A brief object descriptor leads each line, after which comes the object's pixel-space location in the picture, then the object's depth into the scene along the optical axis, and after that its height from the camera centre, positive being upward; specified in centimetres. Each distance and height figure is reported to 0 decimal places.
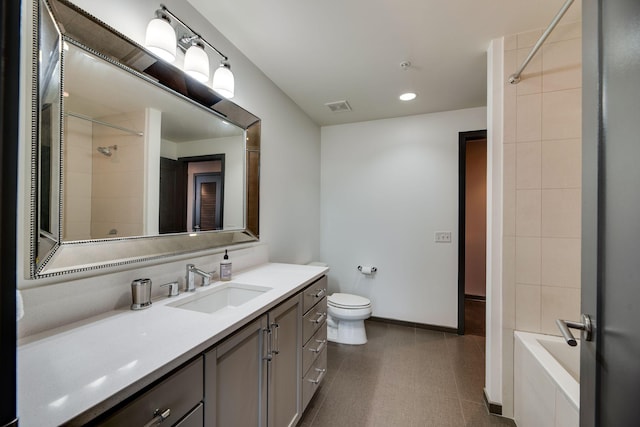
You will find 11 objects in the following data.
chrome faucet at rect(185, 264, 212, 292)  139 -35
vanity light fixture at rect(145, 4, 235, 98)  117 +82
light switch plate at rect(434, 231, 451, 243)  290 -25
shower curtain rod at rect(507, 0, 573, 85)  110 +90
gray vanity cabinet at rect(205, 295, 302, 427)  92 -69
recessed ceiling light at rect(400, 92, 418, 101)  253 +118
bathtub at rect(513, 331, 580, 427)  116 -86
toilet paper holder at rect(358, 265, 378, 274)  315 -68
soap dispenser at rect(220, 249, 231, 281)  158 -35
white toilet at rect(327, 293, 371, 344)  258 -106
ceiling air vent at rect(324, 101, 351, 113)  273 +118
